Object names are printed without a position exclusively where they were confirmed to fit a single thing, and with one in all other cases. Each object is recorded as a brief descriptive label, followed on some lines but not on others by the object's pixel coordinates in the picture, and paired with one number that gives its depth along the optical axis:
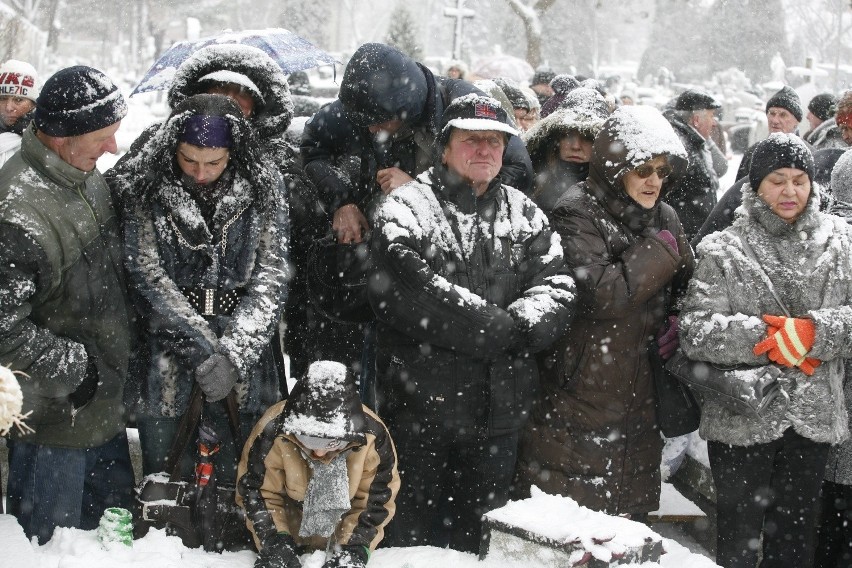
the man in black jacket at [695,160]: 6.31
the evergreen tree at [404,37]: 30.66
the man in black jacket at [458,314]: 3.61
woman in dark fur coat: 3.66
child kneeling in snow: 3.43
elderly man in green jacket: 3.31
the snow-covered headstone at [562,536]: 3.01
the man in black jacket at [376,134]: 4.12
